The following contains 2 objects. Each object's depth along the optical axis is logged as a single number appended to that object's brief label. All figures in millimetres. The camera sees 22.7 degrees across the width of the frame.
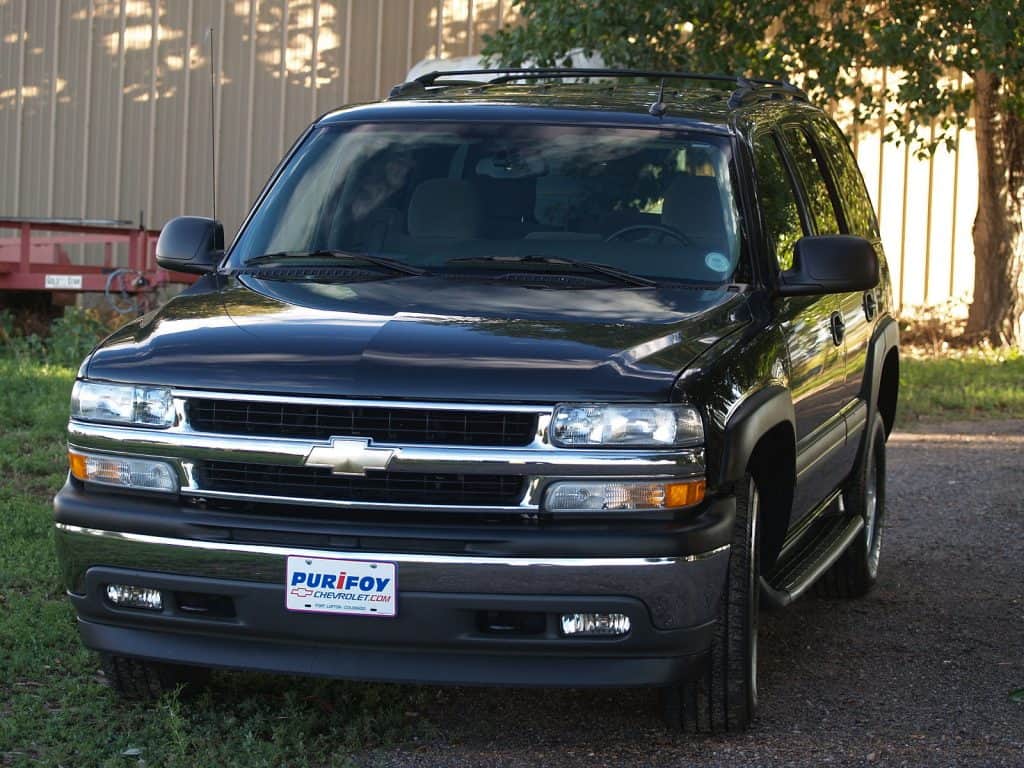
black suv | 6361
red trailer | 19649
